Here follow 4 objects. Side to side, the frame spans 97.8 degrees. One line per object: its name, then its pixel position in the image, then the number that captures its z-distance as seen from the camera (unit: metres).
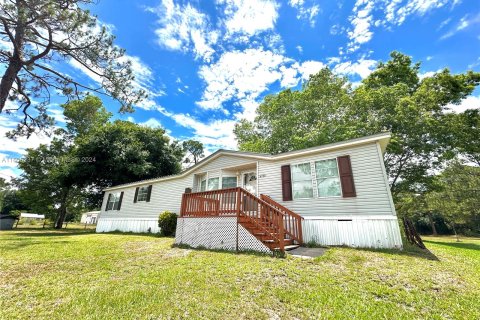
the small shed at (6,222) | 19.24
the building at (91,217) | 46.79
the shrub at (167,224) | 10.71
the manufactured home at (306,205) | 6.16
